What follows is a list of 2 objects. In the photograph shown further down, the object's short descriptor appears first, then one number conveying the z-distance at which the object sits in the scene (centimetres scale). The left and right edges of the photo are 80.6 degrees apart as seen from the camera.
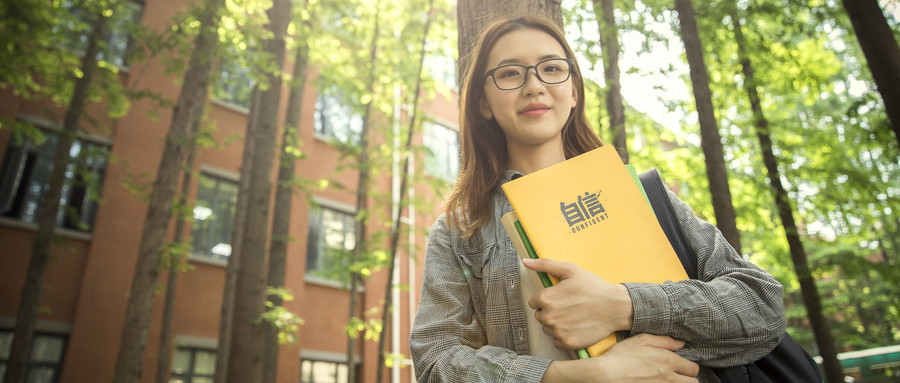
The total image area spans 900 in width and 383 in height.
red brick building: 1006
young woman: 126
